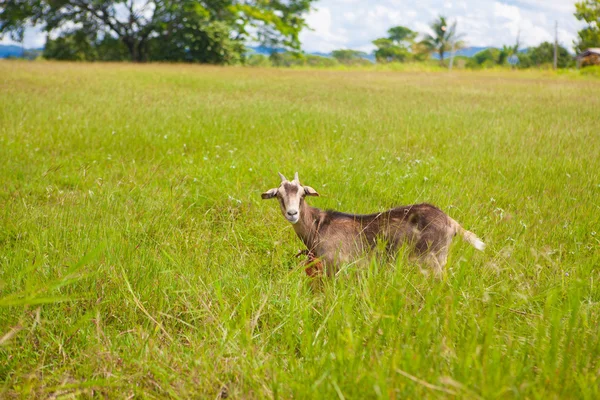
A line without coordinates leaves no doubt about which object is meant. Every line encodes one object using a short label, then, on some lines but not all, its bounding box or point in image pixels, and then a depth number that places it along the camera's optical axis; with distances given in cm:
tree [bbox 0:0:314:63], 3778
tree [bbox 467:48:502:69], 7631
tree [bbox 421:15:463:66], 7825
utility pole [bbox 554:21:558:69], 5918
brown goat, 346
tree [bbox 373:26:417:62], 9469
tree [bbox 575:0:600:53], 4634
